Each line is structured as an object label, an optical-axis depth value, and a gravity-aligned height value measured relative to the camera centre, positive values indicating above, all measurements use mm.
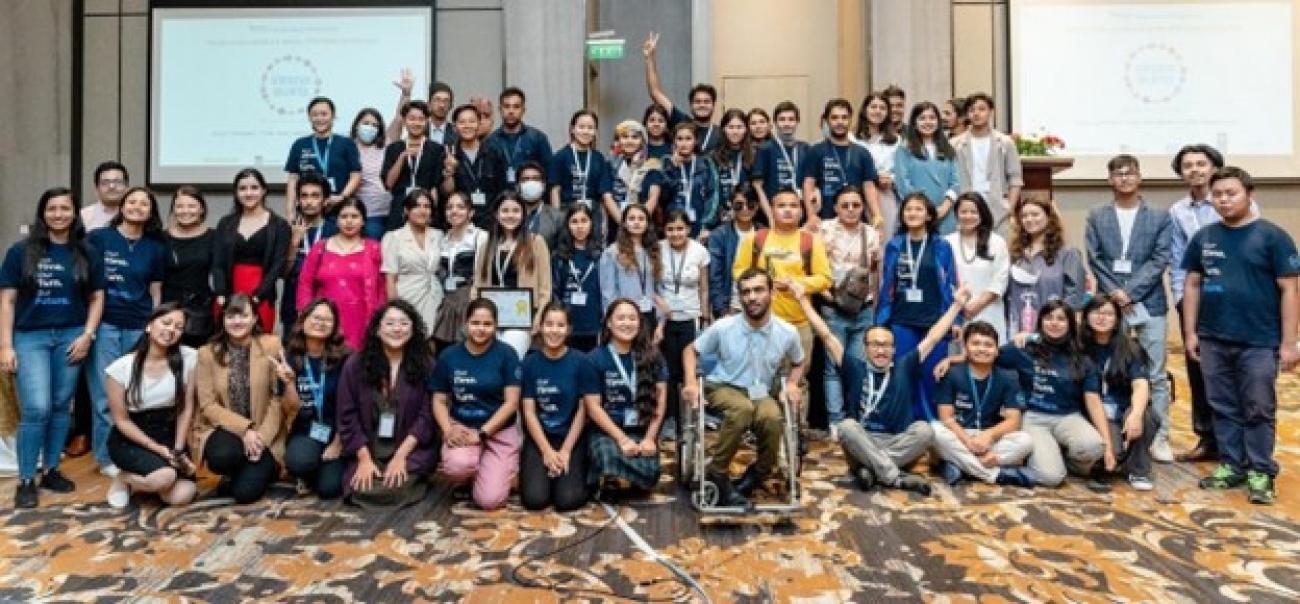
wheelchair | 3508 -711
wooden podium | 6211 +1003
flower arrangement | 6340 +1220
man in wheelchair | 3781 -324
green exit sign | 7072 +2158
